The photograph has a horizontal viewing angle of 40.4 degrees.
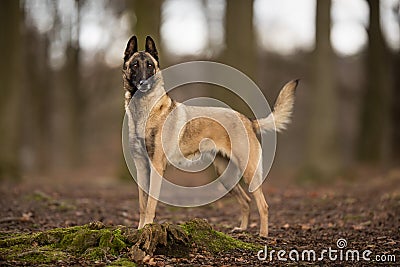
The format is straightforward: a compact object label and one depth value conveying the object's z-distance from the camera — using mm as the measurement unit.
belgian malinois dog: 6805
